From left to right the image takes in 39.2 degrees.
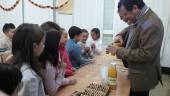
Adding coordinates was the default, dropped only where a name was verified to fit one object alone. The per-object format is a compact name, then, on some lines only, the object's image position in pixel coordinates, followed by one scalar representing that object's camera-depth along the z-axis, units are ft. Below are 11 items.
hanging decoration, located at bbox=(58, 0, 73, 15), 19.76
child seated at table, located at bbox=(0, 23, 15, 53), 13.26
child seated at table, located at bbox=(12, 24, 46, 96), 5.07
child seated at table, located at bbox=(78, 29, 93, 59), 12.55
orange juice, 6.82
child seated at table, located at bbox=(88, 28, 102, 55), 14.57
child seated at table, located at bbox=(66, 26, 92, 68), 10.39
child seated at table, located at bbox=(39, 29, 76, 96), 6.10
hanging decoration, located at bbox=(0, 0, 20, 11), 19.67
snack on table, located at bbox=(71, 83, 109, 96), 6.12
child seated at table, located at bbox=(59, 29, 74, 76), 8.21
